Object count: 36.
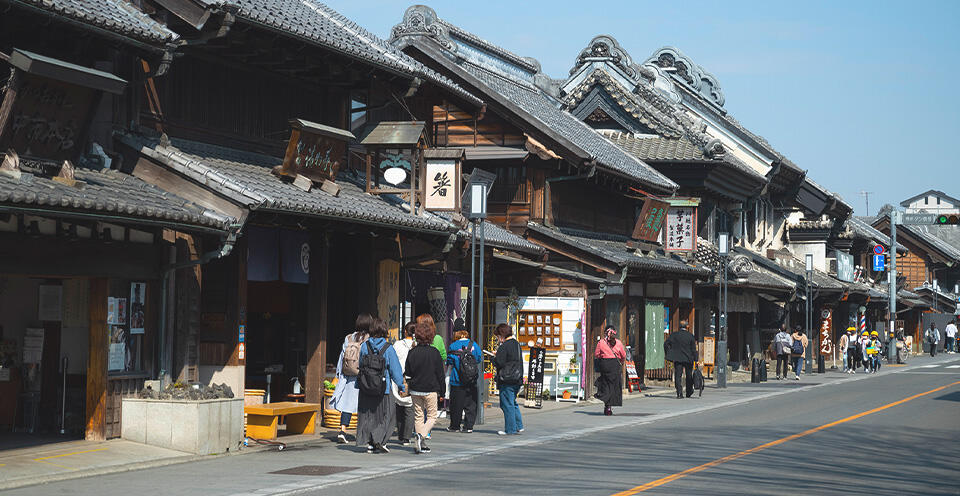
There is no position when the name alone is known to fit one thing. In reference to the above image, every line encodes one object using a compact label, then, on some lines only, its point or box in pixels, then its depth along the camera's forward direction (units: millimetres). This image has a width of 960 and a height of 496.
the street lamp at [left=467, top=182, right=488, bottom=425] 20656
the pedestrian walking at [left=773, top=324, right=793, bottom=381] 39531
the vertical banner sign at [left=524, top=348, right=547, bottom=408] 26602
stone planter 15250
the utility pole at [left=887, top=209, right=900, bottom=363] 52875
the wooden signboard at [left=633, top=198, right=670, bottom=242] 33312
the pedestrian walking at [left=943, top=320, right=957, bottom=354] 72375
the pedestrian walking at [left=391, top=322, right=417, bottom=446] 17922
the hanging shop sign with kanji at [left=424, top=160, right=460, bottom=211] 22125
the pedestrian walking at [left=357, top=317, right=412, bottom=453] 16344
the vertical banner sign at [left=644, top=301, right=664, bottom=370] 33469
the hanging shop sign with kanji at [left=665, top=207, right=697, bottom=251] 35562
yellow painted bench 17266
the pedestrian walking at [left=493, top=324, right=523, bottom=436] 19500
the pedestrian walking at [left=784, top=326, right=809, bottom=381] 39969
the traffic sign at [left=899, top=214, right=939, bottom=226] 45225
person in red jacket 24062
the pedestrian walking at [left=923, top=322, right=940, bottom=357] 69188
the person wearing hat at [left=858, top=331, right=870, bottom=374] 44594
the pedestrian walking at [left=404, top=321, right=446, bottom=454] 16750
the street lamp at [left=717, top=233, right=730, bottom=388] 34219
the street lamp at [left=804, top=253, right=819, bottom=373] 43188
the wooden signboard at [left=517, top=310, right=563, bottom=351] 28547
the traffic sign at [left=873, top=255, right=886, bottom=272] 57812
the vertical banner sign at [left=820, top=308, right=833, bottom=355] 51000
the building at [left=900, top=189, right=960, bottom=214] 99688
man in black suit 29328
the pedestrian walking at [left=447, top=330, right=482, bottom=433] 19703
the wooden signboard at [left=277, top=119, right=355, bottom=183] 18719
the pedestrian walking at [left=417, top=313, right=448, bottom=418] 17250
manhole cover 14125
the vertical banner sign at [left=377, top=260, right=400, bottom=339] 21719
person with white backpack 17094
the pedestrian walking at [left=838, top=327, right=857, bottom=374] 45094
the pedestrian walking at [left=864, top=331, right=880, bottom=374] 44772
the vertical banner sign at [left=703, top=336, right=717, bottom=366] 38094
